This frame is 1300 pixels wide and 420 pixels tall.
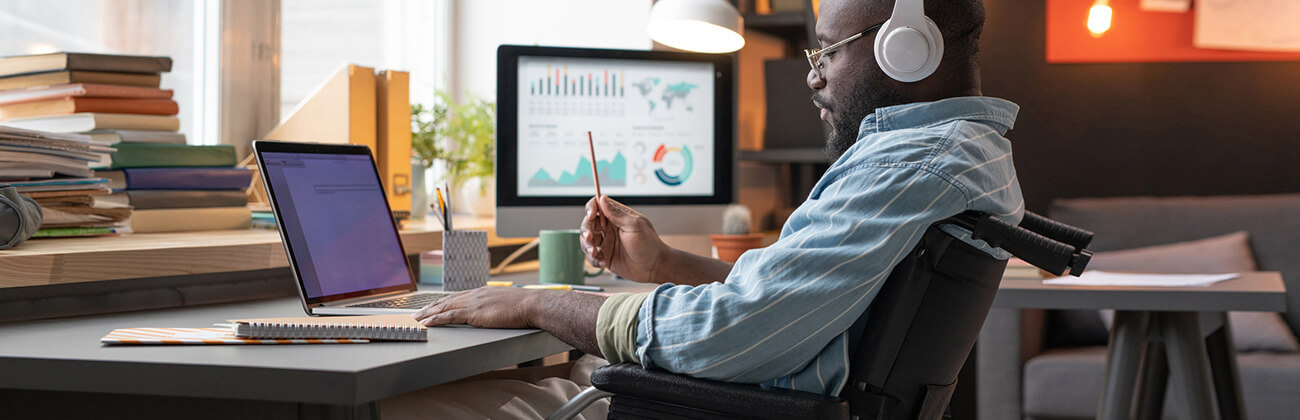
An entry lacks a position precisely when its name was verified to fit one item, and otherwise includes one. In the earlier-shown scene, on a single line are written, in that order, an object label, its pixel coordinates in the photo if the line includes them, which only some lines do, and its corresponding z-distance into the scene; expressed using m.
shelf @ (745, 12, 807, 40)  3.17
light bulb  3.45
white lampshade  1.91
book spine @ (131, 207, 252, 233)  1.68
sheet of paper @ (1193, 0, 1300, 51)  3.42
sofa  2.66
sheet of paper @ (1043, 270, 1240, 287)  1.96
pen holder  1.64
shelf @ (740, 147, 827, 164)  3.07
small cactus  2.18
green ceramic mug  1.78
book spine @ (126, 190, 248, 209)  1.66
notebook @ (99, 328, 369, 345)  1.00
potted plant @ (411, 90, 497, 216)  2.60
